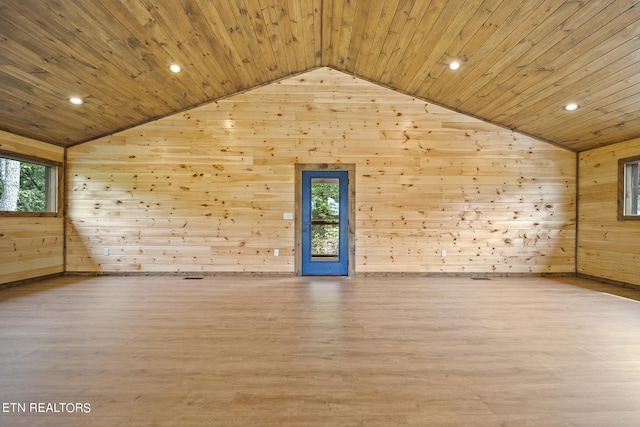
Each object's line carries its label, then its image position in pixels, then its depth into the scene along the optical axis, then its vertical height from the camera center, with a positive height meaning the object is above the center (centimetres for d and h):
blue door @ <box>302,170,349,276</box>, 573 -20
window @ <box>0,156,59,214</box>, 504 +39
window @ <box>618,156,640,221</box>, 499 +44
